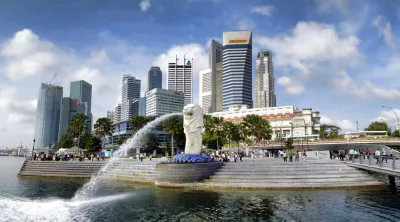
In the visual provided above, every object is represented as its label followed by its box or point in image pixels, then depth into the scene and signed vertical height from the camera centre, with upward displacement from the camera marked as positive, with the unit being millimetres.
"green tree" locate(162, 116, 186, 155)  77938 +5492
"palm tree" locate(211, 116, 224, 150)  81500 +5875
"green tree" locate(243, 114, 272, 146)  85688 +6138
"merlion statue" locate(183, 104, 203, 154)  38500 +2357
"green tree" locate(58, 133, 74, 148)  117038 +1101
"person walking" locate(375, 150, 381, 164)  31688 -942
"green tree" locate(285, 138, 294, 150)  87000 +747
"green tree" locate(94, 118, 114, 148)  82688 +5269
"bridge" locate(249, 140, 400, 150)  84062 +778
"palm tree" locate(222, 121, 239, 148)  88875 +4596
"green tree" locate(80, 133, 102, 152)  92062 +871
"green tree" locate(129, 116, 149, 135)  78812 +6114
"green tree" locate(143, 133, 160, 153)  91500 +799
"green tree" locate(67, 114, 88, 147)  88250 +6453
